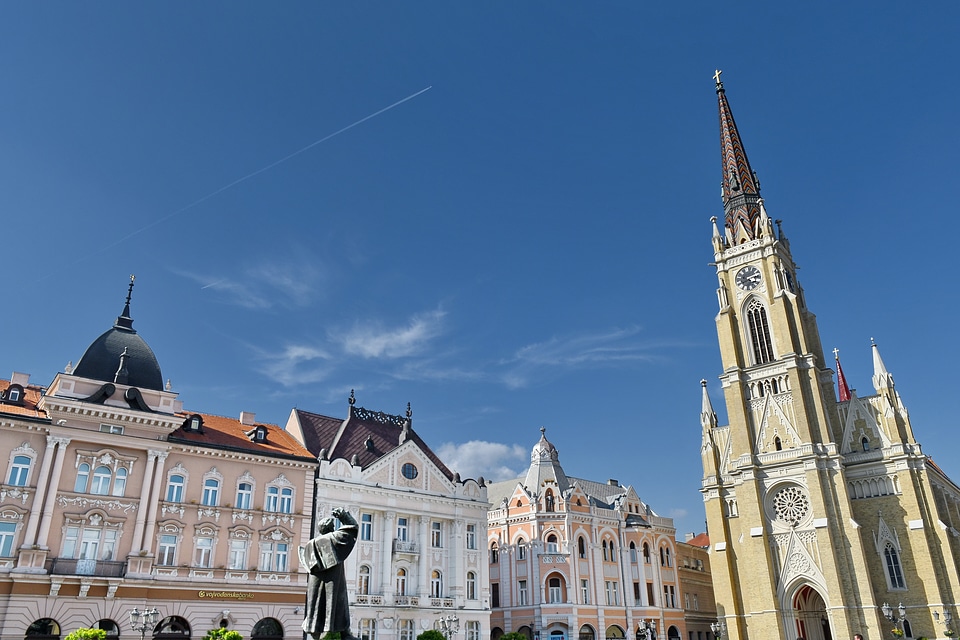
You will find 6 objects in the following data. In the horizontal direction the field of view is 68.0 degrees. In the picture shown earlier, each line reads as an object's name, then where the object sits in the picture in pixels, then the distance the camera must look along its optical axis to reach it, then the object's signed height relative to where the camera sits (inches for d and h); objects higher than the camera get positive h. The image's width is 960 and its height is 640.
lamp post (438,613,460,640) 1641.2 +8.4
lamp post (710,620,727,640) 2081.4 -12.3
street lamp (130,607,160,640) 1144.2 +26.9
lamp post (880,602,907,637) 1573.6 +6.8
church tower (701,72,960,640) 1856.5 +337.3
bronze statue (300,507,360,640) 461.7 +28.6
